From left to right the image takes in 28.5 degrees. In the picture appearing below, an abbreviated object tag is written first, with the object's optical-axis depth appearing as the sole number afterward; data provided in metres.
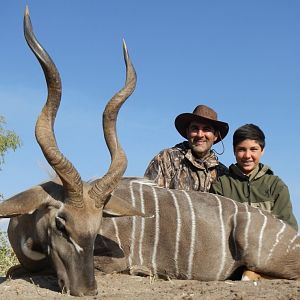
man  5.45
